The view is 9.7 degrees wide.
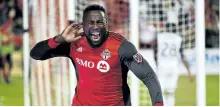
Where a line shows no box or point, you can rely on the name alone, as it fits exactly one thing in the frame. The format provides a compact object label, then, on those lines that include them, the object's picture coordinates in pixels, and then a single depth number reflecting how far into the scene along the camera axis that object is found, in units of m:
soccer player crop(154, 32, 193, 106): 15.32
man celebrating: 8.68
